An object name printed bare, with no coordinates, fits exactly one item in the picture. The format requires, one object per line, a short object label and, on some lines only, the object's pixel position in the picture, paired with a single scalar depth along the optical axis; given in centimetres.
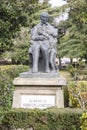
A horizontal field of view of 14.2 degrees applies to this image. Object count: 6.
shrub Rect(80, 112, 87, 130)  569
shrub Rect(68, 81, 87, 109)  963
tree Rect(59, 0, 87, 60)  2688
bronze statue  955
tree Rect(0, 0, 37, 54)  2017
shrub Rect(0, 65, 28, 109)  838
